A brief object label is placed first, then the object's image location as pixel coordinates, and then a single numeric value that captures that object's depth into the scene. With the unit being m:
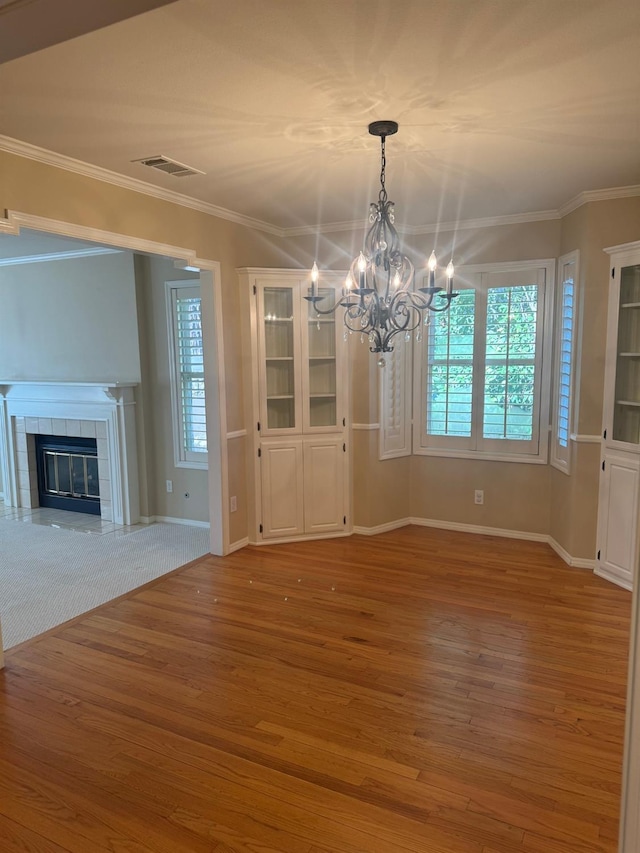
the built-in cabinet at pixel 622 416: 4.02
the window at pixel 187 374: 5.44
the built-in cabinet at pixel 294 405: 4.92
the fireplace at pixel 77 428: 5.74
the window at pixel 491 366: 4.85
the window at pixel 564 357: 4.47
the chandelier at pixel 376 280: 2.86
